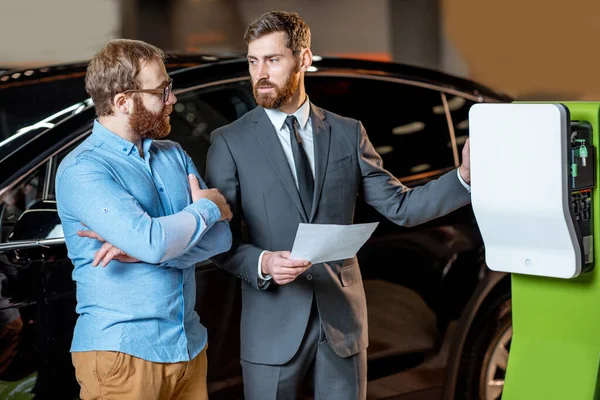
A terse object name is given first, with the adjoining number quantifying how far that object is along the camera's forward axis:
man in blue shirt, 2.31
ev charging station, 2.25
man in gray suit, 2.79
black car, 2.85
